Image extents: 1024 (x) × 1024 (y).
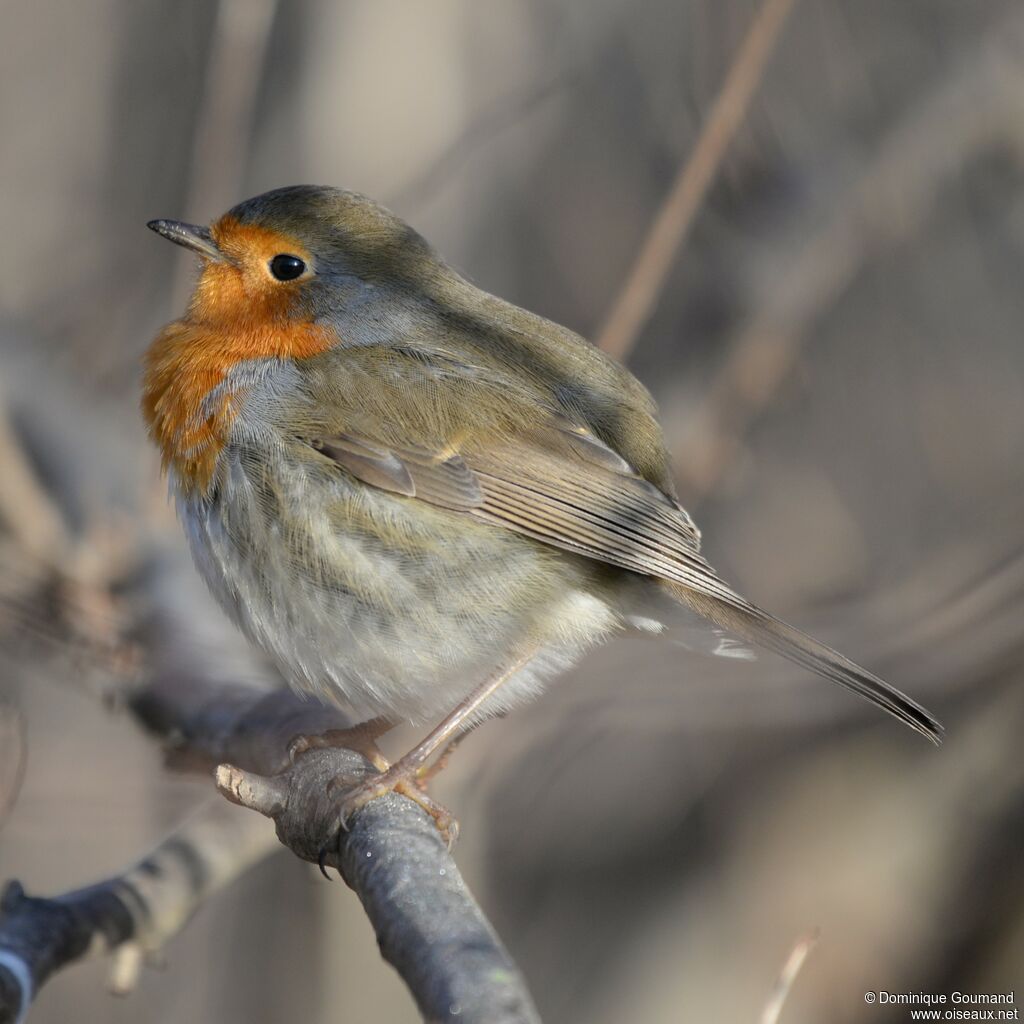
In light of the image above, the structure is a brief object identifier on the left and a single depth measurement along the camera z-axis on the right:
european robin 5.09
